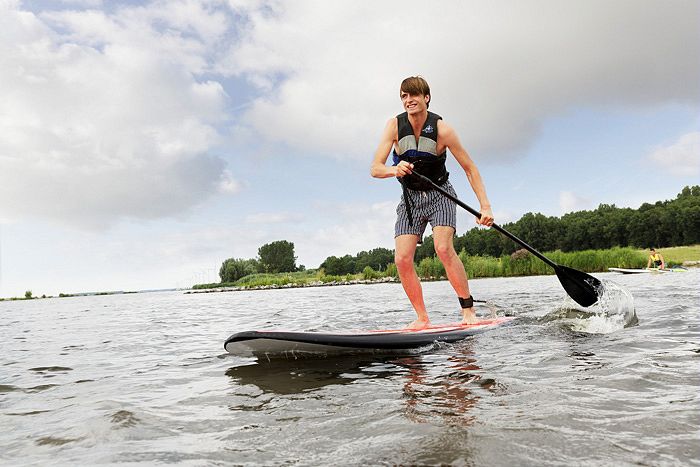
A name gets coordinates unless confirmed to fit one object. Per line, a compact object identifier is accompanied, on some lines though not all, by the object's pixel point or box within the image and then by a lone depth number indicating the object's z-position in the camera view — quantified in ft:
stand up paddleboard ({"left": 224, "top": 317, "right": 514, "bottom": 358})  14.28
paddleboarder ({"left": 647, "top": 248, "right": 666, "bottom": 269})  85.35
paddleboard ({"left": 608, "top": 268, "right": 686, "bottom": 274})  82.28
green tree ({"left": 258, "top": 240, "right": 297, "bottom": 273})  358.02
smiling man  18.42
